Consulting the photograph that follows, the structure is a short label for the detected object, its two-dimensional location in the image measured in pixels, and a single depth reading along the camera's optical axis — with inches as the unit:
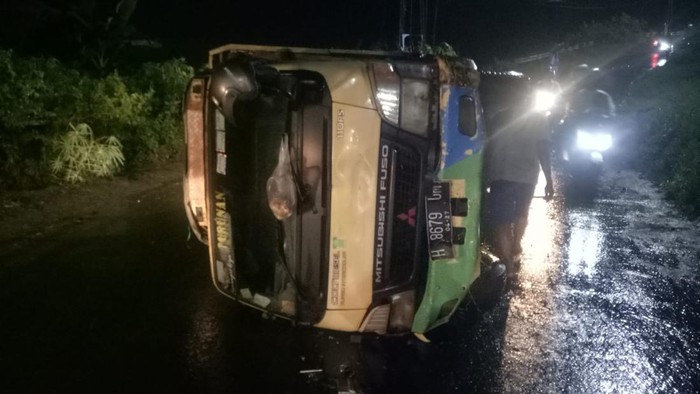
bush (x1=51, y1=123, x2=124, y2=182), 318.0
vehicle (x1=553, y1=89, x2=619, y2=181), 463.5
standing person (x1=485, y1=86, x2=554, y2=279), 212.1
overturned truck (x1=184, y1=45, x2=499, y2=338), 137.3
